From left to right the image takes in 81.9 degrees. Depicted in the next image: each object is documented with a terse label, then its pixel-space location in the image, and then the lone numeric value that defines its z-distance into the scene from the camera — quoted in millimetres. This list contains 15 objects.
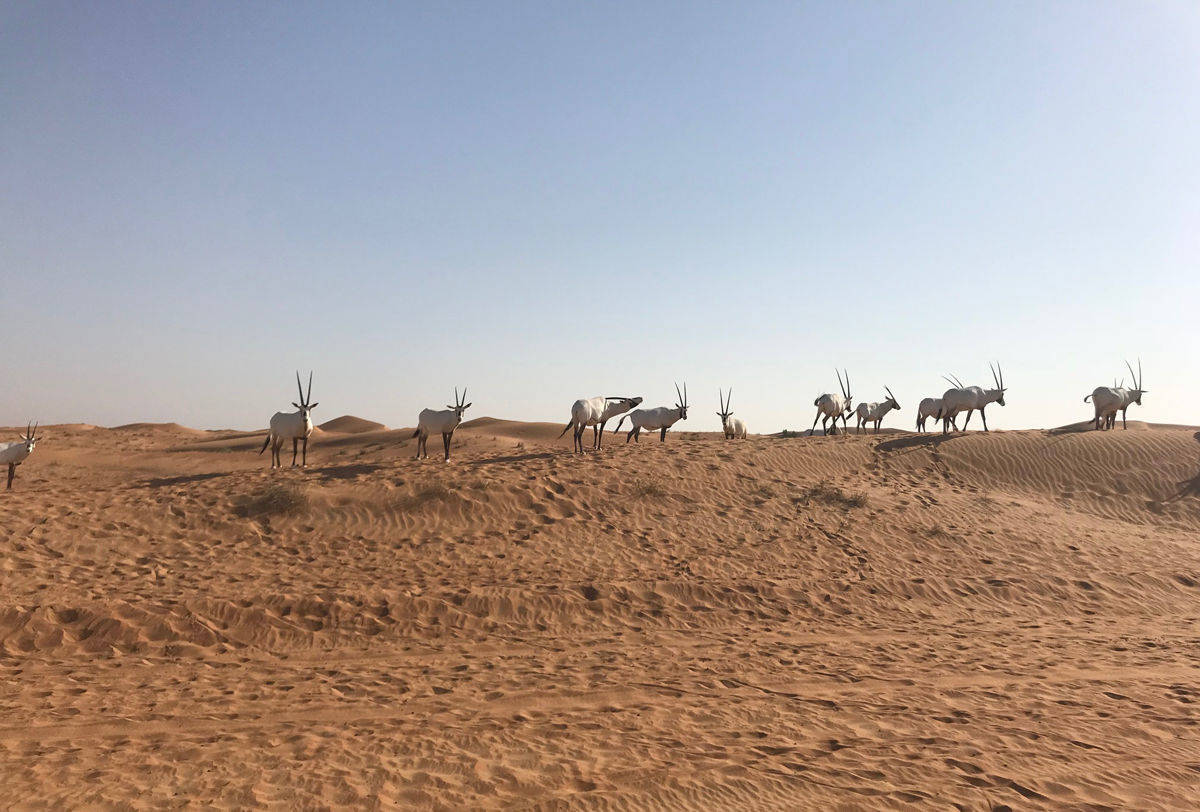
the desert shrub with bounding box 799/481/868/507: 14781
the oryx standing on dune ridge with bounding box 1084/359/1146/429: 22781
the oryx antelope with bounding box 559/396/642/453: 19297
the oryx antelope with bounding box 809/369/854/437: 27609
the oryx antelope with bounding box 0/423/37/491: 15891
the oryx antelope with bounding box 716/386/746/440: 25047
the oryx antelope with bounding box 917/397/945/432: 24773
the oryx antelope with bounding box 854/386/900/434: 30531
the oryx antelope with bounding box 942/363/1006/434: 22703
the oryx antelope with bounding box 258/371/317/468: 18188
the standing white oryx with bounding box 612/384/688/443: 23031
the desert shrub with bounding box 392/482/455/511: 13367
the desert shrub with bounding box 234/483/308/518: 12789
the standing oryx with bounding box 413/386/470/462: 19422
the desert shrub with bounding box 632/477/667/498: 14523
